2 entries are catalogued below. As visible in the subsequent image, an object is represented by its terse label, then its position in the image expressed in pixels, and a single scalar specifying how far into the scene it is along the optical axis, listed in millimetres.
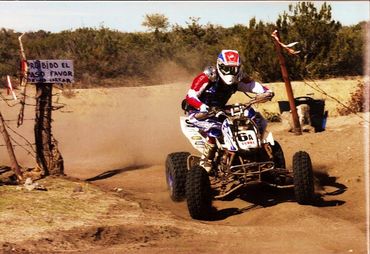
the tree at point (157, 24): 33578
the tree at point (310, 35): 23047
